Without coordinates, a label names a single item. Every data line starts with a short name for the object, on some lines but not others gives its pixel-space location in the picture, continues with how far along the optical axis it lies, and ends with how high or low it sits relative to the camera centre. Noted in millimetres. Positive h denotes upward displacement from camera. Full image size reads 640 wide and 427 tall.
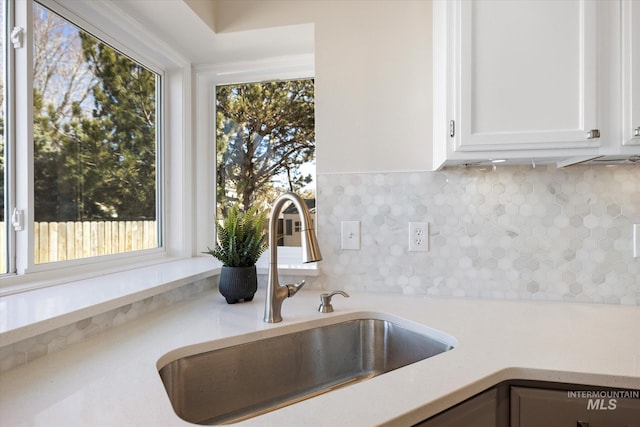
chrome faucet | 1080 -145
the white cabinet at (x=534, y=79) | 1058 +385
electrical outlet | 1450 -108
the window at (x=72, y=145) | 1086 +233
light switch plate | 1512 -110
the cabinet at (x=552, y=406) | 791 -434
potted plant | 1307 -148
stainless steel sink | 947 -463
